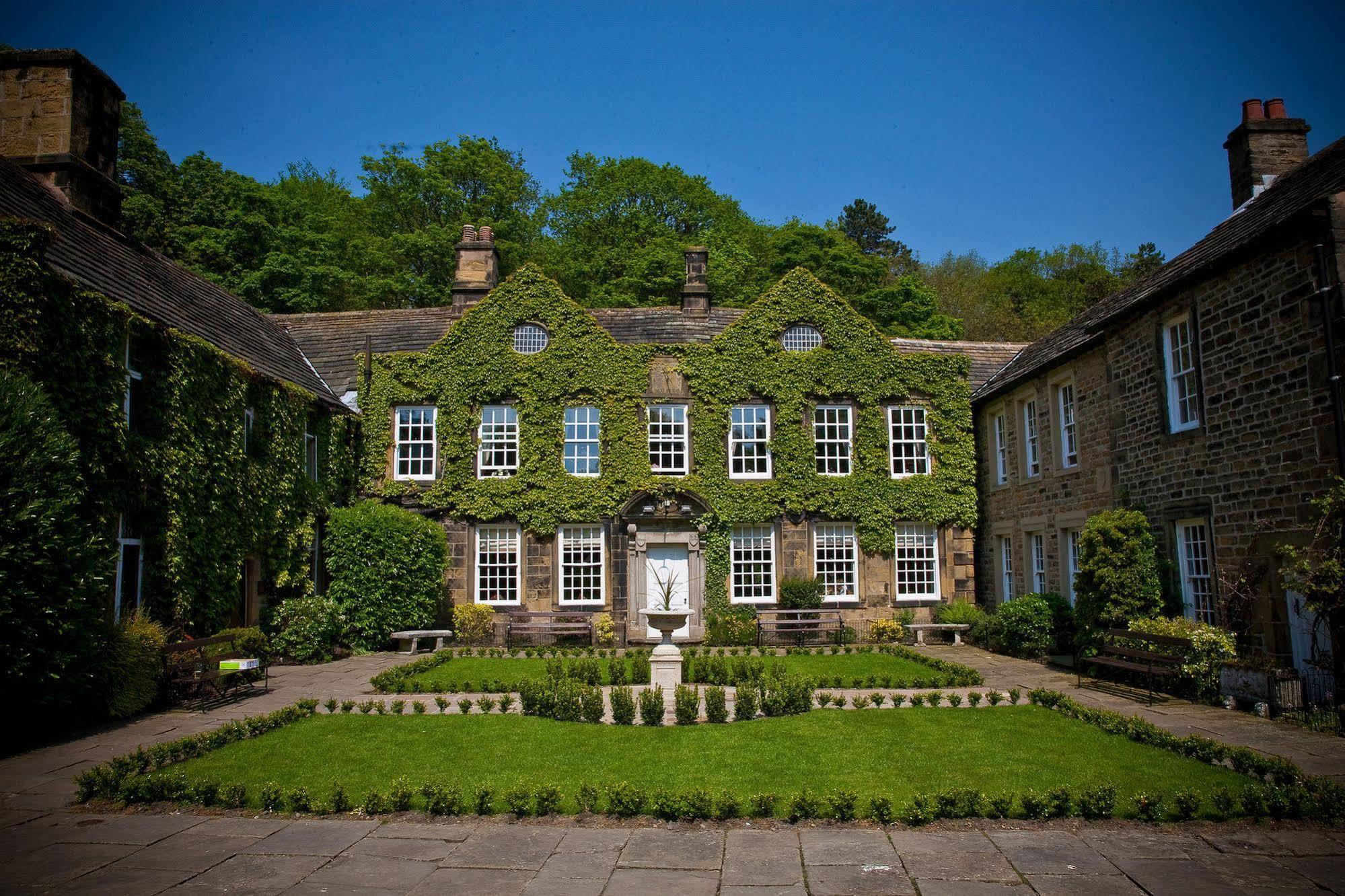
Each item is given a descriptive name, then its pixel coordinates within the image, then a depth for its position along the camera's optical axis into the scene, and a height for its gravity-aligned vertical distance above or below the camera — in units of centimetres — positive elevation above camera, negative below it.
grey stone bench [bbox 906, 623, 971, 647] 2197 -197
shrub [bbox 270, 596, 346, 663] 1834 -144
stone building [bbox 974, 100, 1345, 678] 1193 +245
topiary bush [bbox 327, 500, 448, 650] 2027 -30
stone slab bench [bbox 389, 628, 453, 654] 2028 -185
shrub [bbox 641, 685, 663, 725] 1102 -193
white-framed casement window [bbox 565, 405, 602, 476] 2358 +306
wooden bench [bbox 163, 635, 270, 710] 1276 -160
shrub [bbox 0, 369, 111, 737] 973 -8
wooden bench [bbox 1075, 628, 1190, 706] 1259 -159
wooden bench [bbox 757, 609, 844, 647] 2167 -176
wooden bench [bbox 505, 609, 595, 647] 2102 -164
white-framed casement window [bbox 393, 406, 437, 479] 2364 +307
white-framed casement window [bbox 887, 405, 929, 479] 2438 +301
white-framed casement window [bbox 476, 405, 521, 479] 2342 +309
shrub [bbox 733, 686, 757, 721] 1132 -196
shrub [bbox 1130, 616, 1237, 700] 1235 -158
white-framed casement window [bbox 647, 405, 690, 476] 2381 +305
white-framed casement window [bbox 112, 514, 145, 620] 1394 -9
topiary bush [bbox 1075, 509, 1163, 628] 1486 -41
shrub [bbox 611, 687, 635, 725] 1111 -194
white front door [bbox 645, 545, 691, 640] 2283 -43
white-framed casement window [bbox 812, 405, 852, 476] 2412 +309
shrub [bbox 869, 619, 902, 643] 2247 -204
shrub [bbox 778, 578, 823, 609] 2242 -106
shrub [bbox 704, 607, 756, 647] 2172 -188
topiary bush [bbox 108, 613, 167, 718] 1168 -139
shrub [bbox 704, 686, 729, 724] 1118 -196
